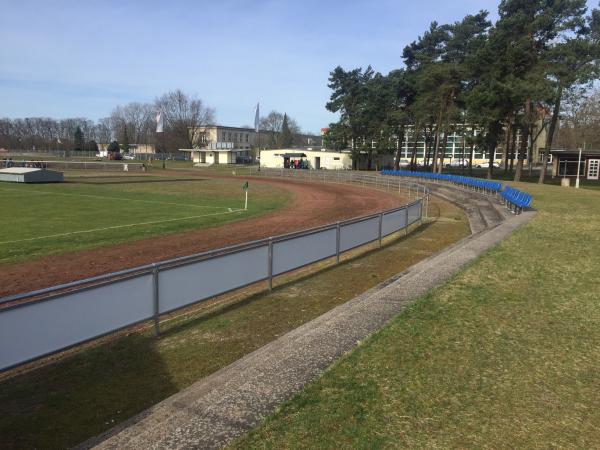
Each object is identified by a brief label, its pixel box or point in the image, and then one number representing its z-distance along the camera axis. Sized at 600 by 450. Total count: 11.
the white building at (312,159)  78.25
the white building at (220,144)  99.94
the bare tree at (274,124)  173.88
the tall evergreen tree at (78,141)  141.95
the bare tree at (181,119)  131.38
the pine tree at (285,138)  147.50
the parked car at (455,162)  132.73
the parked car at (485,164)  116.30
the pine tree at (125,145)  133.27
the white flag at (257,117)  63.61
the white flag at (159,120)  59.58
